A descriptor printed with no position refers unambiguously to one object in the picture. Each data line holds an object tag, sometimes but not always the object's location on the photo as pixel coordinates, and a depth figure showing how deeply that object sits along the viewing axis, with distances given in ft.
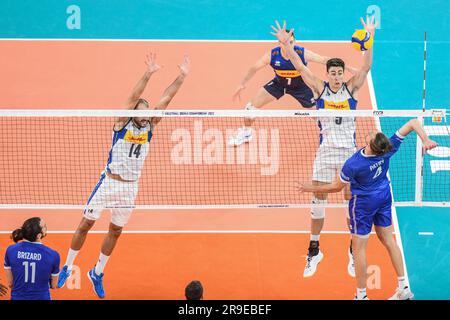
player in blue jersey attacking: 43.04
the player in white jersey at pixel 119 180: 47.67
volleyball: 49.66
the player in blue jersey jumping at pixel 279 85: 58.54
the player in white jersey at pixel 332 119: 48.70
